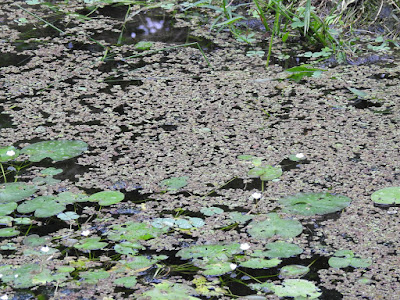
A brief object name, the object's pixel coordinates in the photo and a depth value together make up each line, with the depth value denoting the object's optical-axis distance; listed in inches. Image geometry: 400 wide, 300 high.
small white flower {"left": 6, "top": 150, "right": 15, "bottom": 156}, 176.5
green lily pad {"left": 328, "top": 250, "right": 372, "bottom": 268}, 165.1
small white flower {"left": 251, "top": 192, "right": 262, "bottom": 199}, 172.0
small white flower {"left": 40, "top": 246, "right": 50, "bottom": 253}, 166.3
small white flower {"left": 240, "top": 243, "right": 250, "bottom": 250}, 166.6
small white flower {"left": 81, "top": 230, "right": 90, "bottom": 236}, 168.0
